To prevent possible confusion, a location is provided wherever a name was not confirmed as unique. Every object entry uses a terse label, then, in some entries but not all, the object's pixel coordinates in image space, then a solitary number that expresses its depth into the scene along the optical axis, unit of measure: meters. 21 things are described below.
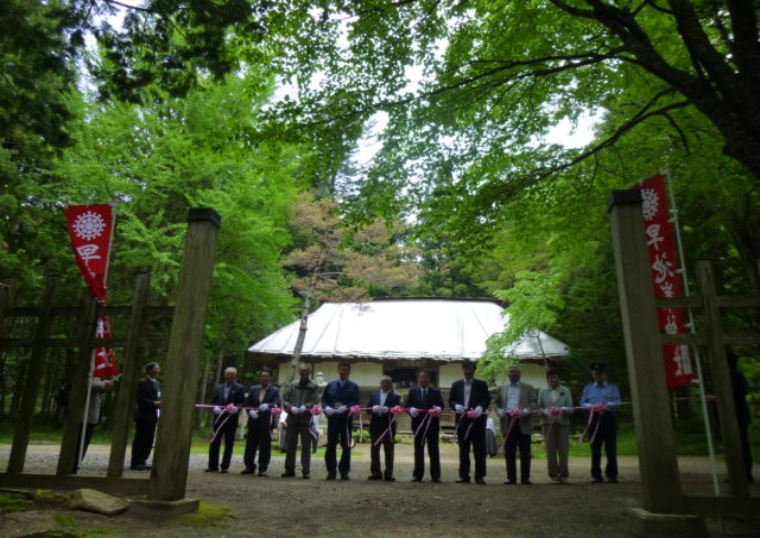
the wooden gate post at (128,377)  4.30
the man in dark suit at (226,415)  8.16
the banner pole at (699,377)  4.14
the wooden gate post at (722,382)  3.89
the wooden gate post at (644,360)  3.82
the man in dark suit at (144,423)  7.95
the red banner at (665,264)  5.15
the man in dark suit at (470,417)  7.48
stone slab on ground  3.89
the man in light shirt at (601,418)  7.53
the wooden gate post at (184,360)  4.15
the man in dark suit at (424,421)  7.54
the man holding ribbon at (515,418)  7.48
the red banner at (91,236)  5.11
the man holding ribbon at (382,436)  7.62
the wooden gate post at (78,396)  4.49
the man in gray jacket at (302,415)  7.85
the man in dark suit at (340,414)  7.64
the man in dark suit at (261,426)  8.01
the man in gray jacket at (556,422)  7.82
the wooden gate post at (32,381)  4.65
